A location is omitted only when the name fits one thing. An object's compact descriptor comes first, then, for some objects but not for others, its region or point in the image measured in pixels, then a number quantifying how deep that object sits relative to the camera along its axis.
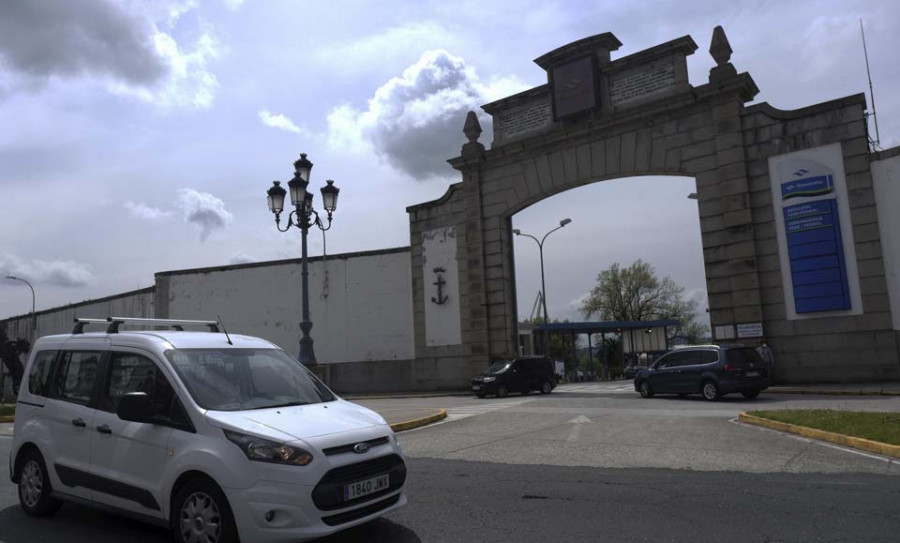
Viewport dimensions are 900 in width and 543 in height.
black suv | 22.69
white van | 4.46
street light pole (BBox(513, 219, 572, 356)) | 38.62
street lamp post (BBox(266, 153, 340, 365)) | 15.62
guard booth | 43.81
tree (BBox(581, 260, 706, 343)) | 63.81
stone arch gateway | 19.03
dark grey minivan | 17.05
